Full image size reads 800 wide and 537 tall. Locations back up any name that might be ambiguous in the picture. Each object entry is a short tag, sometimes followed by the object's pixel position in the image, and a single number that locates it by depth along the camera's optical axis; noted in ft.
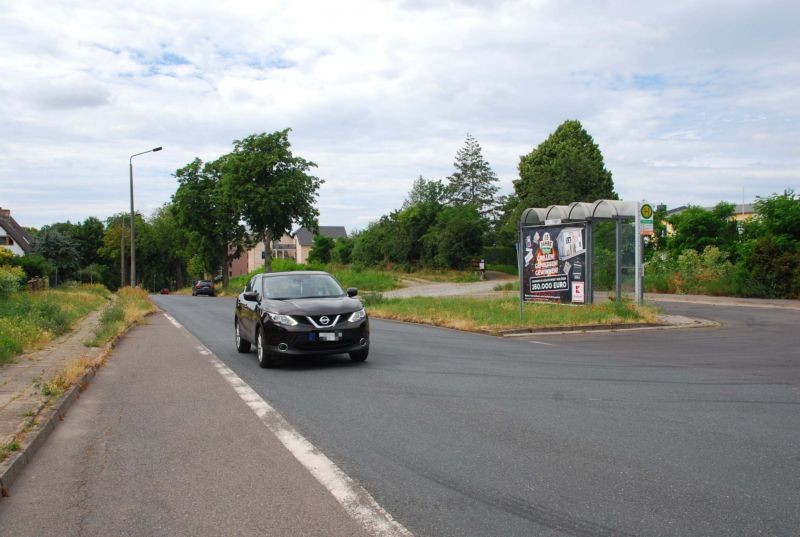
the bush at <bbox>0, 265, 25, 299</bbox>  77.00
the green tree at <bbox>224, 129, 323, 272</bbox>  159.74
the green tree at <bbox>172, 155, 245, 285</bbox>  211.00
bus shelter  69.97
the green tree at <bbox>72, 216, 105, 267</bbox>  355.77
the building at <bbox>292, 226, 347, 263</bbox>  416.38
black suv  36.91
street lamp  128.47
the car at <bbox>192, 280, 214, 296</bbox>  208.13
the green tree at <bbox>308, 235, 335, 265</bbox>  267.59
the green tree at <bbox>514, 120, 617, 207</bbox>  183.32
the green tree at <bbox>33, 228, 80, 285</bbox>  183.32
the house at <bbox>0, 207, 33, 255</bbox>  269.03
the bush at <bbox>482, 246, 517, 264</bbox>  189.47
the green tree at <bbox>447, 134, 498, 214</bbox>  284.20
